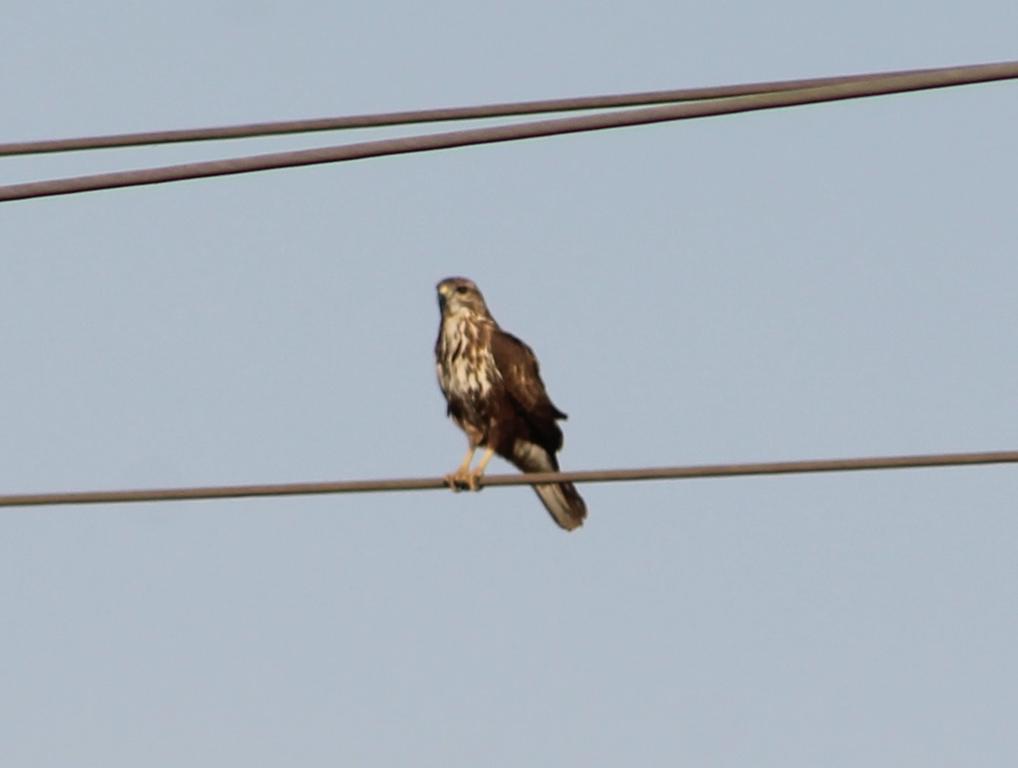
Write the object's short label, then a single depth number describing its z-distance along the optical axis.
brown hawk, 30.50
